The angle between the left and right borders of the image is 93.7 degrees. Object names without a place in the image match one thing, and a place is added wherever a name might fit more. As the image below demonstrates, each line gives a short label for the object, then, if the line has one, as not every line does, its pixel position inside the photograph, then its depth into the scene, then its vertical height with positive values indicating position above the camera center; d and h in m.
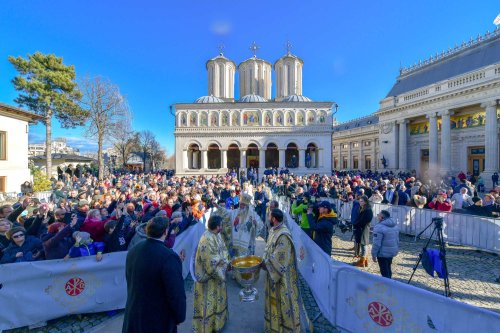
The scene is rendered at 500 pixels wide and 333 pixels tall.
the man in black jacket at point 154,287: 2.16 -1.11
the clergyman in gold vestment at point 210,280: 3.35 -1.68
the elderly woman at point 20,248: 3.98 -1.40
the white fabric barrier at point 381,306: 2.39 -1.73
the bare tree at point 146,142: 54.09 +6.39
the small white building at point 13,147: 16.81 +1.59
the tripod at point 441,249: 4.08 -1.46
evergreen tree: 21.94 +7.76
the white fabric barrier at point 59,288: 3.76 -2.06
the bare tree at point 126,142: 30.41 +4.52
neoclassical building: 21.00 +5.68
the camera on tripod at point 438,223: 4.46 -1.10
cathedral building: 34.44 +5.39
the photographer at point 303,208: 6.41 -1.29
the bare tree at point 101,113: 26.48 +6.41
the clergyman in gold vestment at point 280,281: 3.32 -1.69
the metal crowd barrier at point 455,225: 6.86 -1.96
